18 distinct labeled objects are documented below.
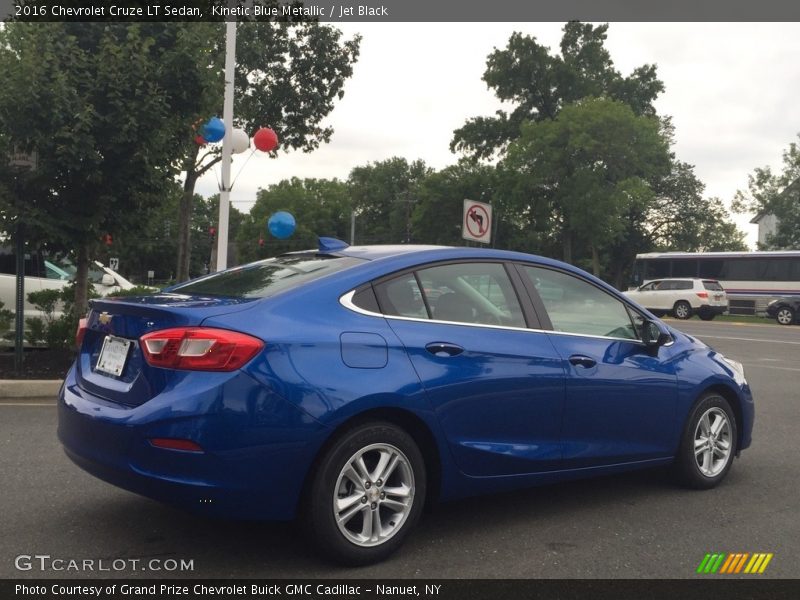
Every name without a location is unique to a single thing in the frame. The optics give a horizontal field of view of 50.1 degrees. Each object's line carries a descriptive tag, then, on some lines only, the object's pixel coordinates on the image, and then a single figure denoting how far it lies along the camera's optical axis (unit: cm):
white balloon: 1432
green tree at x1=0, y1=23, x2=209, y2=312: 908
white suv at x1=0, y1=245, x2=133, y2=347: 1190
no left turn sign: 1388
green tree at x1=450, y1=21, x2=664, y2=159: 5406
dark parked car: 3241
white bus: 3653
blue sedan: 353
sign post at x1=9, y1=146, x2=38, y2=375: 934
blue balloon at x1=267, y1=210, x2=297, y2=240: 1764
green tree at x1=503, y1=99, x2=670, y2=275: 4597
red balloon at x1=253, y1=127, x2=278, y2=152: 1484
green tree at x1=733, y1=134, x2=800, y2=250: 5069
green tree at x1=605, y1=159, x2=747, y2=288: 6412
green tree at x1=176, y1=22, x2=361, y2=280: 2345
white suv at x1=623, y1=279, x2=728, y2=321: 3475
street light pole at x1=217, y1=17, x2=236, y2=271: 1350
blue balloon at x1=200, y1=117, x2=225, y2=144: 1316
